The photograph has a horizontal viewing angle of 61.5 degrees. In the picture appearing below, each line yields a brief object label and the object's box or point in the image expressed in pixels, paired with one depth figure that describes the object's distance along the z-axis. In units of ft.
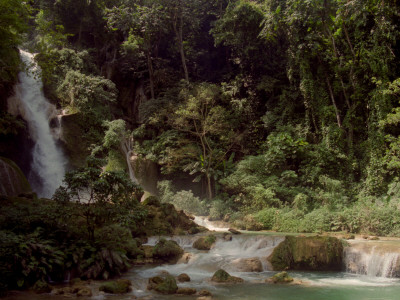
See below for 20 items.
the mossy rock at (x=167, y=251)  38.27
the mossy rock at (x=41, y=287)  25.46
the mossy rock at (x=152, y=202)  52.74
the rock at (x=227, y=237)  42.79
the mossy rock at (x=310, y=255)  35.22
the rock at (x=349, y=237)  41.22
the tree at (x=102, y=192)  31.42
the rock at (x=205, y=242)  42.06
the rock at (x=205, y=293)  26.21
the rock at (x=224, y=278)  30.55
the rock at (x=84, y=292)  25.05
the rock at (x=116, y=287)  26.30
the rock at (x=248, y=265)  35.06
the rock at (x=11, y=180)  49.93
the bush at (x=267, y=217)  54.39
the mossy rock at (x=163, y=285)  26.96
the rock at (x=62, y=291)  25.36
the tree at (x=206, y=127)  68.13
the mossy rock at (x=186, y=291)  26.73
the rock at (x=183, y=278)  30.71
